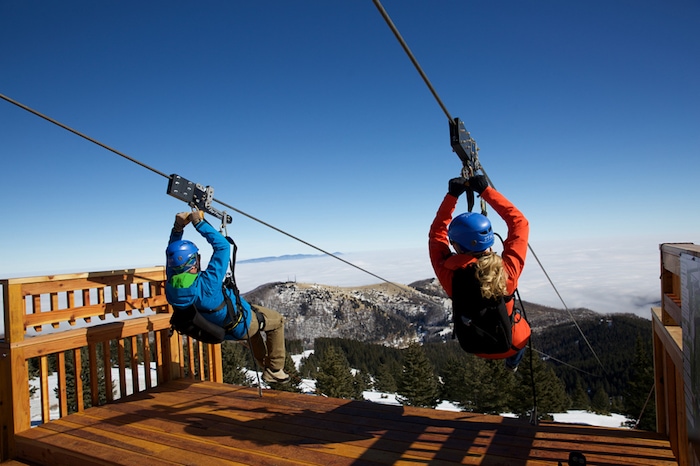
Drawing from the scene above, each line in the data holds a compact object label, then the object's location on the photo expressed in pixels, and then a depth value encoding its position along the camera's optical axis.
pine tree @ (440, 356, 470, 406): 53.01
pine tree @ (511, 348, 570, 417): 41.60
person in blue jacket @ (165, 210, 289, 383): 4.19
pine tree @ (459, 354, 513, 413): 47.69
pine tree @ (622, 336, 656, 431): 36.22
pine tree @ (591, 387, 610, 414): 73.12
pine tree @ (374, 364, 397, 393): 73.83
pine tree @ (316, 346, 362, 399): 43.01
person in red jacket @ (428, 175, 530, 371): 2.97
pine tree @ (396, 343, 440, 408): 44.56
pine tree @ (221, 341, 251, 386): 43.97
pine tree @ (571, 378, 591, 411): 74.56
